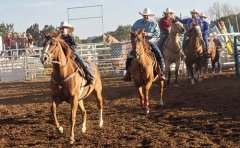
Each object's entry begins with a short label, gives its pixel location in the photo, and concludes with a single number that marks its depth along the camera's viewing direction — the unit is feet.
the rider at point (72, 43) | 27.81
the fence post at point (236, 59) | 56.27
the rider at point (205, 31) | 52.19
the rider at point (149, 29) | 36.32
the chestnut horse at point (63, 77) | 24.55
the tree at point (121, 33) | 136.71
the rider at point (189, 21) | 50.72
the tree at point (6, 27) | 173.06
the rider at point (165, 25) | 46.96
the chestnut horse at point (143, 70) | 32.89
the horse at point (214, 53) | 57.35
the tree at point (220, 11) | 178.52
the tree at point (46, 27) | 127.69
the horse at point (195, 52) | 49.80
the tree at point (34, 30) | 145.77
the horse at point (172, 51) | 48.13
